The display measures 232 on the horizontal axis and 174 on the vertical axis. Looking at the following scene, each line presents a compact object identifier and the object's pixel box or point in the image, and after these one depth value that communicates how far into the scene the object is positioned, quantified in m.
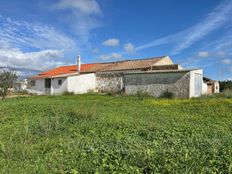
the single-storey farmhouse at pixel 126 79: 15.49
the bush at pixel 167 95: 15.57
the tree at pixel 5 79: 17.19
